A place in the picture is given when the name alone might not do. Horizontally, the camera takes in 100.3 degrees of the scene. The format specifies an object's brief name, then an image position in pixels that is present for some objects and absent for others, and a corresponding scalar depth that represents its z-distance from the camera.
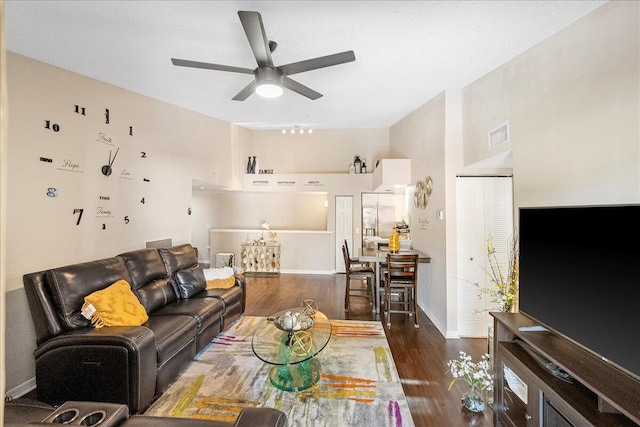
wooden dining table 4.01
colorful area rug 2.05
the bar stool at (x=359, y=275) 4.31
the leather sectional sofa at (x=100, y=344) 1.96
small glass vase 2.13
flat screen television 1.16
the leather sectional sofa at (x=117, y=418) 1.08
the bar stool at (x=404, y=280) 3.71
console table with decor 6.66
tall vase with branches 2.12
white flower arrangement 2.09
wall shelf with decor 6.79
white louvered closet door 3.38
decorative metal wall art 4.03
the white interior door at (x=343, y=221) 6.84
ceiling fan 2.02
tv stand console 1.14
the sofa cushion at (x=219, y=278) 3.63
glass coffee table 2.22
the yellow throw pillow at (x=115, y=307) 2.21
